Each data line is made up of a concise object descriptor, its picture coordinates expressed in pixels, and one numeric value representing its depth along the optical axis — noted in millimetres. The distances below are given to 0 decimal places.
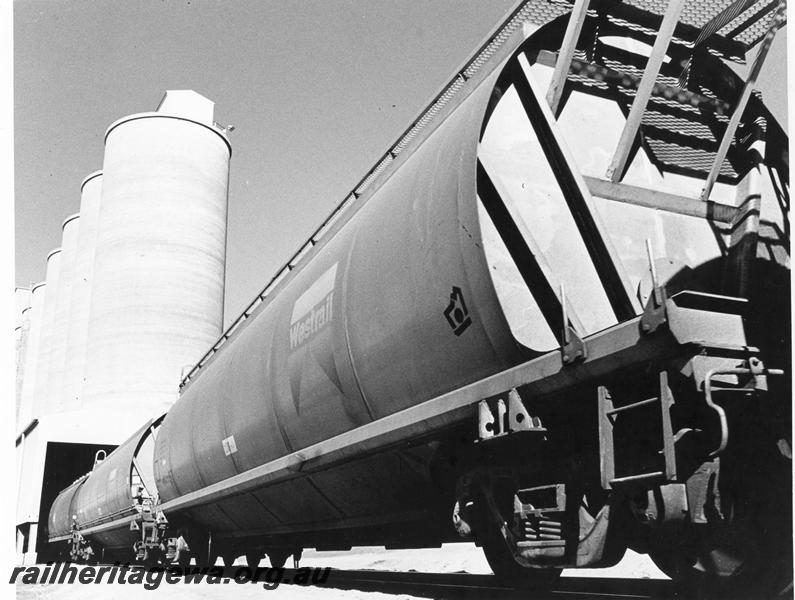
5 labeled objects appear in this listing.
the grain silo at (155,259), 30109
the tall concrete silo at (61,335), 38125
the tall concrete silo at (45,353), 41031
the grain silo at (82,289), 35844
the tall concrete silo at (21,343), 47156
